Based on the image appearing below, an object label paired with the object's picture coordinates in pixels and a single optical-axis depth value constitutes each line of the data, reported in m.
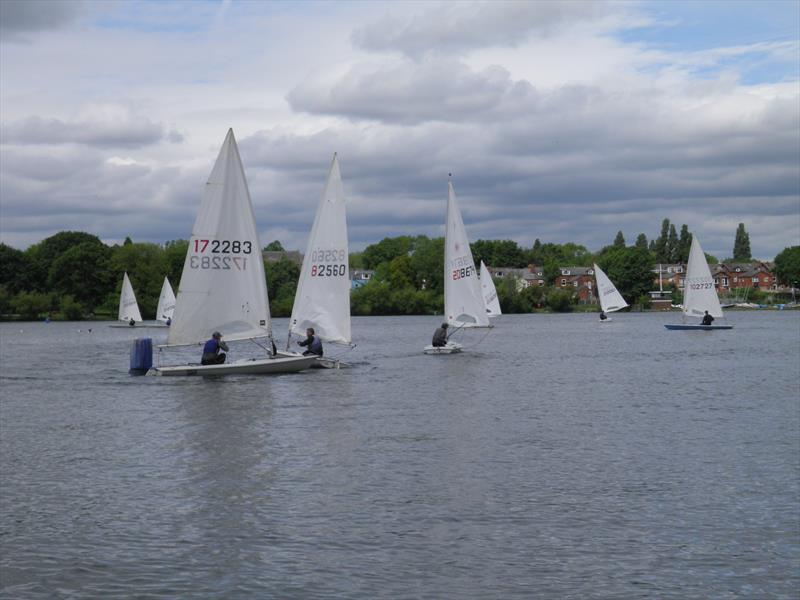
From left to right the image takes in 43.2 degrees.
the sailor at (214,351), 35.00
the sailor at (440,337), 46.44
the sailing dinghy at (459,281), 48.66
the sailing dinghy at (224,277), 34.97
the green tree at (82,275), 131.38
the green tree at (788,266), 187.88
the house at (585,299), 193.88
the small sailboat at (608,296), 105.31
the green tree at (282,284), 132.88
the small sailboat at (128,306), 102.19
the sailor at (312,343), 38.06
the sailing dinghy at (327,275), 38.09
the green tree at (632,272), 170.88
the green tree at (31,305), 125.69
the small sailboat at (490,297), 88.44
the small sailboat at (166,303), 95.56
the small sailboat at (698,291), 74.81
